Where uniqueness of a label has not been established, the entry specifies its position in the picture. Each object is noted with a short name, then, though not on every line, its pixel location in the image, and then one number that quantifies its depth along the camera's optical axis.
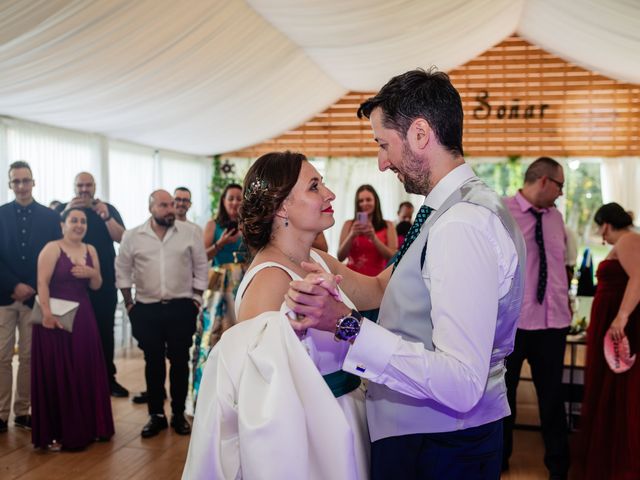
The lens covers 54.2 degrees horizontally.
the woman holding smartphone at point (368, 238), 5.04
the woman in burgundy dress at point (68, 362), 4.18
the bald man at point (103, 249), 5.27
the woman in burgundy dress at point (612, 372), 3.39
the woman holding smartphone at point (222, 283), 4.57
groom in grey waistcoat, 1.21
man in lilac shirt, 3.57
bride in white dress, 1.31
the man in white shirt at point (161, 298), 4.57
